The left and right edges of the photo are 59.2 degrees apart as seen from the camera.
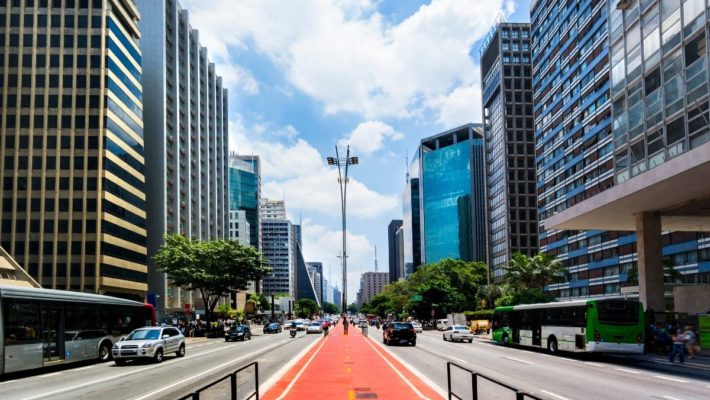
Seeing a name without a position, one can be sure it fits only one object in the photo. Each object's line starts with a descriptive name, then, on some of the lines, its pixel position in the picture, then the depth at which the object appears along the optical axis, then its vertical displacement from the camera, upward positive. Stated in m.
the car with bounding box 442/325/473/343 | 48.50 -4.79
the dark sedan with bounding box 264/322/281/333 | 78.69 -6.62
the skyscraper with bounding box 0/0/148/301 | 71.25 +15.57
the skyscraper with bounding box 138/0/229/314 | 91.00 +22.79
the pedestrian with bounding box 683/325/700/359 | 27.13 -3.71
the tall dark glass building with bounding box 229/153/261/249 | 185.25 +25.10
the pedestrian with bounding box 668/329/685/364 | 26.61 -3.25
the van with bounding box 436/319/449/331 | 83.01 -6.95
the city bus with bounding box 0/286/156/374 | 23.02 -2.08
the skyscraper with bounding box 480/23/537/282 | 128.88 +25.86
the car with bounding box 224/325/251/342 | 55.16 -5.11
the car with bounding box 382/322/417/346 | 41.84 -4.12
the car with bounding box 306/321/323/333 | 77.50 -6.62
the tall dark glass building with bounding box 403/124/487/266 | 173.25 +22.20
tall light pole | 65.50 +10.78
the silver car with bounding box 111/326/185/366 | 28.17 -3.16
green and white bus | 29.31 -2.74
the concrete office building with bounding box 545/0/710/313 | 30.28 +7.23
